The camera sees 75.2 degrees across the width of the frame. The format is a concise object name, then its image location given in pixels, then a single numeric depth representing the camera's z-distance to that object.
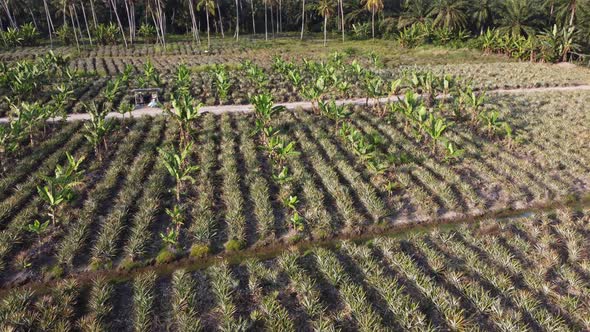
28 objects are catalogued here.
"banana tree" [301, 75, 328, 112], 20.08
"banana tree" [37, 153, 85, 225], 10.43
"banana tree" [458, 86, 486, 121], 18.66
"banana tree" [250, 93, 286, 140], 16.67
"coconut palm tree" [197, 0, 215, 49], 46.47
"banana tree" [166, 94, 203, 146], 15.80
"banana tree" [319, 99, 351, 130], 17.66
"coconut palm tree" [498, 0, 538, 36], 39.41
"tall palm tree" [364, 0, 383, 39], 47.80
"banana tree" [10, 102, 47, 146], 15.20
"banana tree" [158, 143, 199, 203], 11.89
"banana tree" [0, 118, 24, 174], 13.75
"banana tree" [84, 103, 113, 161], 14.86
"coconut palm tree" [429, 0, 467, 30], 45.50
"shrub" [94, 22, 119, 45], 48.86
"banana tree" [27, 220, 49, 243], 9.61
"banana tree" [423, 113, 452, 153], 14.71
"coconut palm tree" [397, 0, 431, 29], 50.75
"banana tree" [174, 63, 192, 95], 22.61
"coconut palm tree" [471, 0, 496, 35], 45.22
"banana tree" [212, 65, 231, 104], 22.91
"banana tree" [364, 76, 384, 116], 20.27
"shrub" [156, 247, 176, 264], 9.57
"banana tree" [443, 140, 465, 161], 13.78
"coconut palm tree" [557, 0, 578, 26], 36.70
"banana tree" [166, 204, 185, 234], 10.60
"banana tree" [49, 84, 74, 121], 17.84
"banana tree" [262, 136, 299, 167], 13.41
